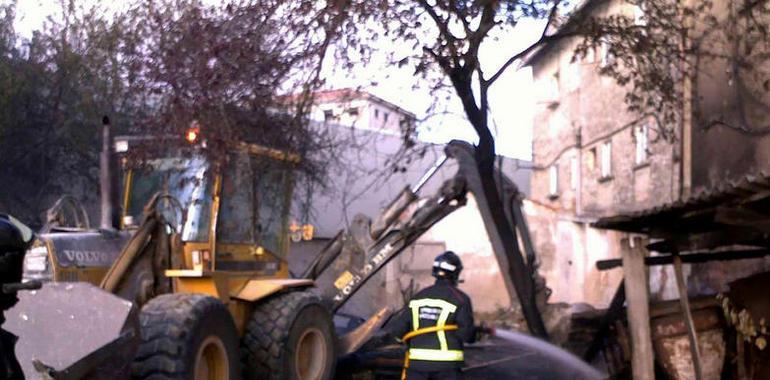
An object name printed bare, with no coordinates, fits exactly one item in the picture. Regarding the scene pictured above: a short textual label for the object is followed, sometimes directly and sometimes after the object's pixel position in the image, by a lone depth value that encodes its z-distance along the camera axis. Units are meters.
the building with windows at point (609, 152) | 12.75
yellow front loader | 7.79
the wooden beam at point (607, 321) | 10.08
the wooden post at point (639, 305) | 7.86
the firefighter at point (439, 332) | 7.40
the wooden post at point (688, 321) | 7.91
